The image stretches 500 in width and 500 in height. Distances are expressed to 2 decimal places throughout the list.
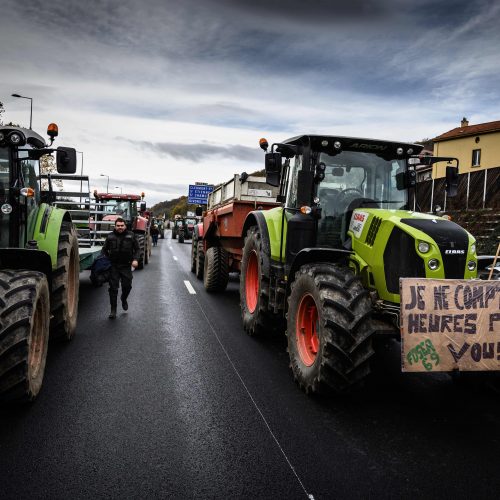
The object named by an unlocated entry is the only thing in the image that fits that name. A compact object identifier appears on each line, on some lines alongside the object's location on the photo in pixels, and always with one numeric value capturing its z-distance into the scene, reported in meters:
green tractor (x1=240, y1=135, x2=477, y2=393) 4.49
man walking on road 8.62
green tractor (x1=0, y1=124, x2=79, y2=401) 4.09
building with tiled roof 39.12
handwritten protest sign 4.24
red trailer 9.91
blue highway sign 39.72
